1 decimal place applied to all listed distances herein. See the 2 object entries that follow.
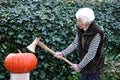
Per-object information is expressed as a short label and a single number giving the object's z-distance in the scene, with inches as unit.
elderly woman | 185.0
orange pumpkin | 196.5
